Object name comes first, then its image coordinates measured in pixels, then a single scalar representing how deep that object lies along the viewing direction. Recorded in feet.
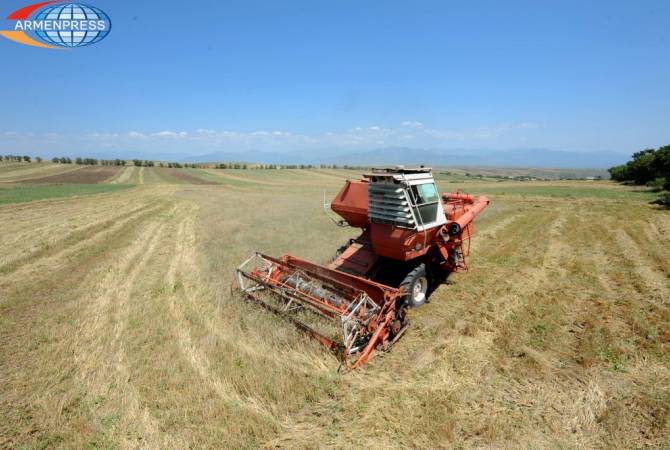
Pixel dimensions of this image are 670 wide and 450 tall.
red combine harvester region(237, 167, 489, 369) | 16.93
